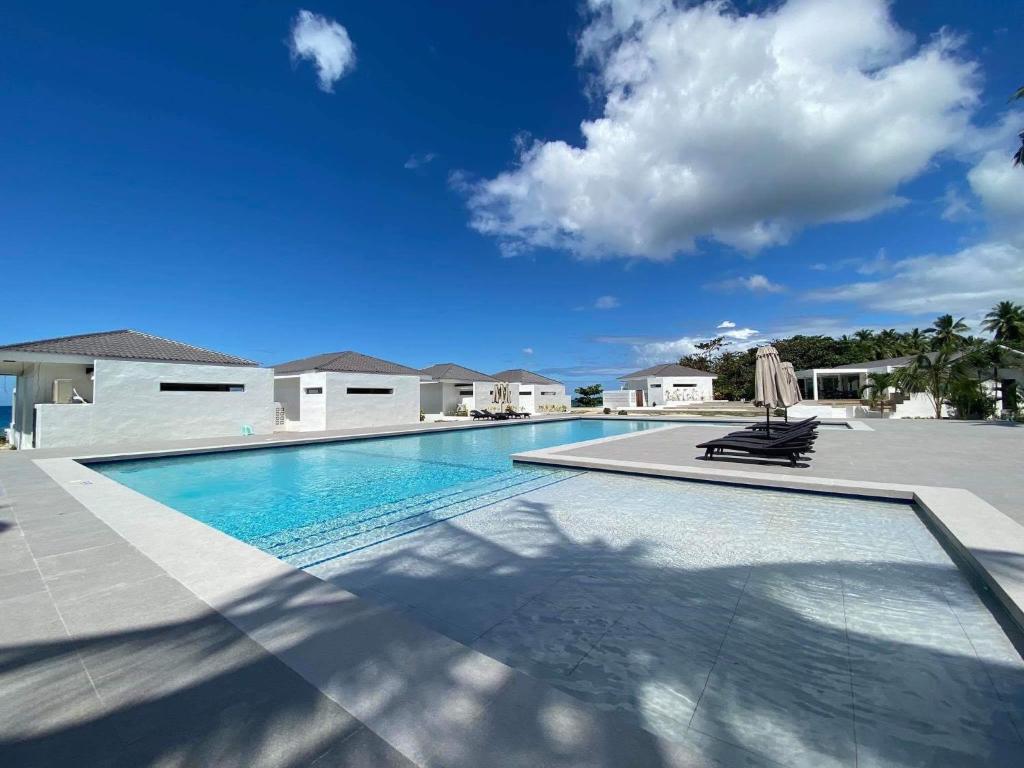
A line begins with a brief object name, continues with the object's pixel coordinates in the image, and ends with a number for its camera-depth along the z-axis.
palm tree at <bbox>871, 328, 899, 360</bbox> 41.25
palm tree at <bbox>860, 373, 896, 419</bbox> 22.30
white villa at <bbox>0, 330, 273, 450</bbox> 14.05
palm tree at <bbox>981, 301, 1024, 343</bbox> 29.14
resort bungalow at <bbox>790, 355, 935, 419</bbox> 21.73
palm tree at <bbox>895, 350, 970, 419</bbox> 19.66
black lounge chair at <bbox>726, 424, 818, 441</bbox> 9.44
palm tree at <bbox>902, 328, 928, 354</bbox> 39.02
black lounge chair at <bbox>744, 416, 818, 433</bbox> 10.59
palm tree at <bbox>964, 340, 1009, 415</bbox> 19.72
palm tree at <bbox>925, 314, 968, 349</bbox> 33.75
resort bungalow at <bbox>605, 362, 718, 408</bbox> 38.12
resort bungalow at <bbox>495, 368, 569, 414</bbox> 35.25
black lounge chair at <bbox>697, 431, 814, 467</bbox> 8.38
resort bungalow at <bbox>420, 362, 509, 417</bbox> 29.98
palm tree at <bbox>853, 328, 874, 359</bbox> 43.66
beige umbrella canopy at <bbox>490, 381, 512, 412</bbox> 28.91
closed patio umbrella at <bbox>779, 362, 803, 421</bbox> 9.79
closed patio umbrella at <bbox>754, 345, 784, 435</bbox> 9.68
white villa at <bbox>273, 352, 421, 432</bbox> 20.59
